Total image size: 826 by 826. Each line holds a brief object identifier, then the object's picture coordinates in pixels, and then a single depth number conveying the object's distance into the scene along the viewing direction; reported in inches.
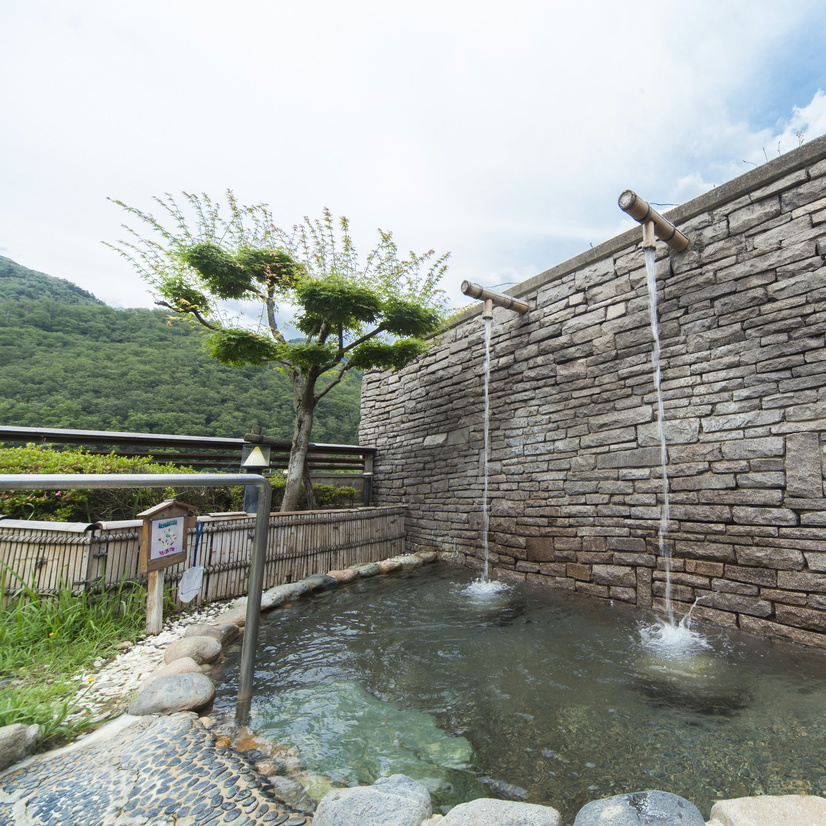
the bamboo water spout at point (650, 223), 131.7
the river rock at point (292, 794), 54.1
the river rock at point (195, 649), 94.4
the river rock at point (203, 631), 107.0
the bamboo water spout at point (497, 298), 191.0
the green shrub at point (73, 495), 137.3
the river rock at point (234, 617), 118.5
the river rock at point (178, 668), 84.4
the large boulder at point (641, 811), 46.0
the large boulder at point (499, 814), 47.9
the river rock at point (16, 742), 57.4
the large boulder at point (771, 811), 46.1
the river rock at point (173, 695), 72.1
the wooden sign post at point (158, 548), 106.1
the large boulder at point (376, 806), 48.9
